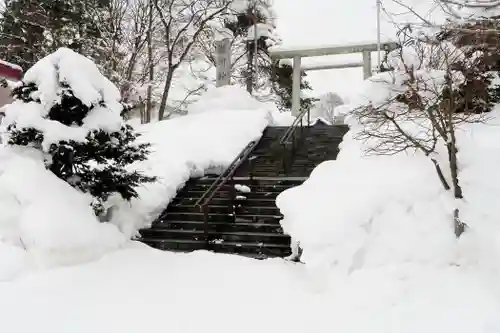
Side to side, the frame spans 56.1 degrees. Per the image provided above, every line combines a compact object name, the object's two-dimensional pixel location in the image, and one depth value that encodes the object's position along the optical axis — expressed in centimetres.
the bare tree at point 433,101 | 630
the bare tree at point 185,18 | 1888
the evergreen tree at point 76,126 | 723
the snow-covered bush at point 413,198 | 574
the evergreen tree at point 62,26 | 1892
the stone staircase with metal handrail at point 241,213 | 761
